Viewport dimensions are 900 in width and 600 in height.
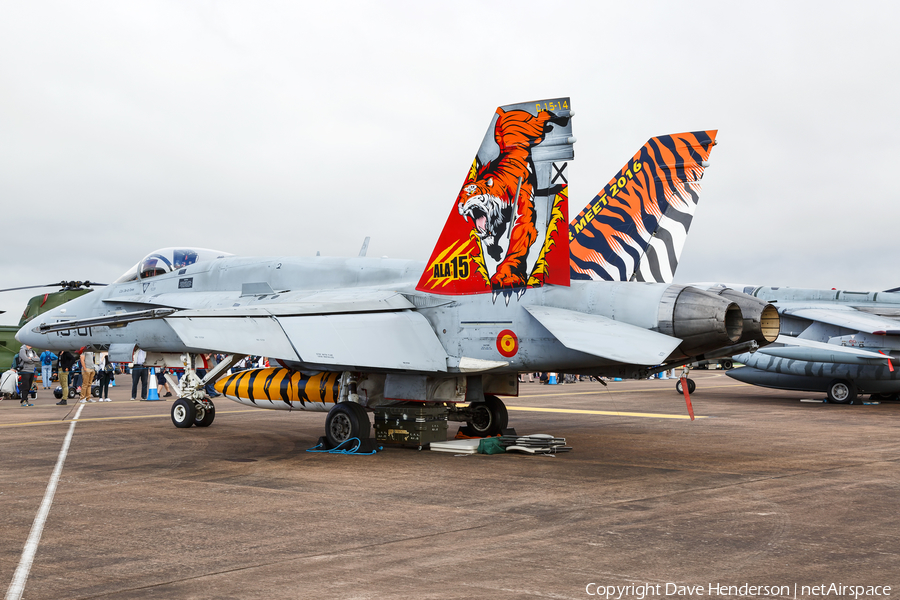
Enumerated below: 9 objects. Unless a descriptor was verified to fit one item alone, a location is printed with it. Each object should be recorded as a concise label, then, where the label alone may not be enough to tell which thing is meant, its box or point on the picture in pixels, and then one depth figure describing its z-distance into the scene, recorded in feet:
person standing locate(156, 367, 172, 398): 78.38
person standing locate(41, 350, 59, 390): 87.35
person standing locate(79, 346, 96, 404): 68.03
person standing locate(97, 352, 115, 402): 72.90
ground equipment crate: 35.53
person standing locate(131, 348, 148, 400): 73.87
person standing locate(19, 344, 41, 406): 67.97
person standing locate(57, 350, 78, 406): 69.26
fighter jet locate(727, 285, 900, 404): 65.36
